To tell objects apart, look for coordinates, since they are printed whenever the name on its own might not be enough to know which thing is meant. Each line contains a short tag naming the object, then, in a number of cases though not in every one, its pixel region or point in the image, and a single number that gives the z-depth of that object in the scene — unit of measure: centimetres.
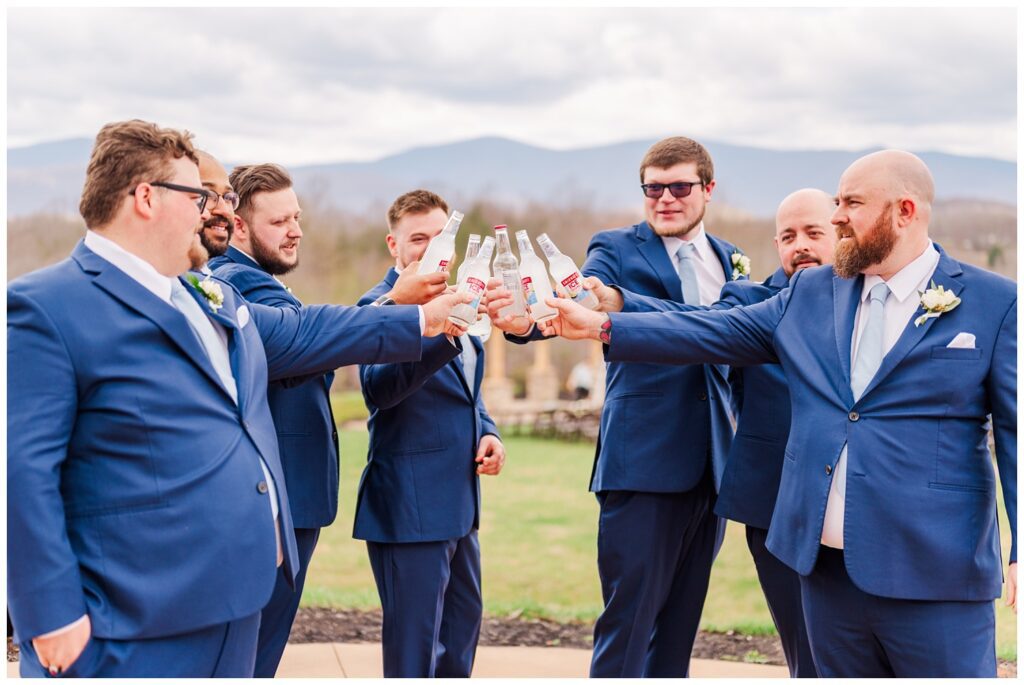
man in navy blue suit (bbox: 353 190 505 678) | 421
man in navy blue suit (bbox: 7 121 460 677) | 270
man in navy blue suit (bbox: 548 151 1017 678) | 337
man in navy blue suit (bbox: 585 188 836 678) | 431
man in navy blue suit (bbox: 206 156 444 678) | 427
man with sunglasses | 450
